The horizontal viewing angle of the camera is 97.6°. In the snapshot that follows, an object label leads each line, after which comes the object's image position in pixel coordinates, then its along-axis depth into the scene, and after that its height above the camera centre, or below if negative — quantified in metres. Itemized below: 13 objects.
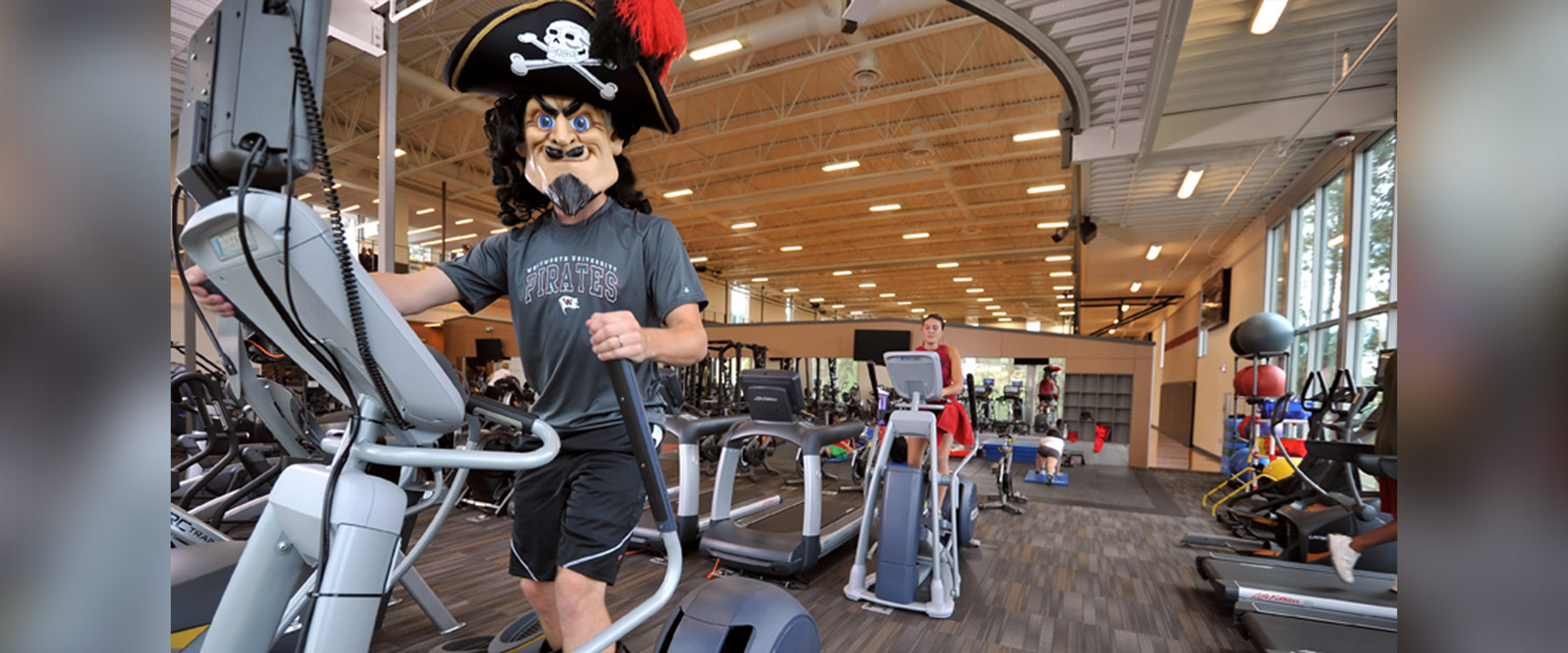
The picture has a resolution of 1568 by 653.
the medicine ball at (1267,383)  6.00 +0.05
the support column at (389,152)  4.20 +1.08
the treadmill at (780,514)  3.79 -1.03
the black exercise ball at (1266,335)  5.47 +0.43
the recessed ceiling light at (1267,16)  4.32 +2.40
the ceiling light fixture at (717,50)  7.01 +3.10
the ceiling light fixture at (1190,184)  7.36 +2.23
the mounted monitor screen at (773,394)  4.63 -0.28
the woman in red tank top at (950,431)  4.53 -0.43
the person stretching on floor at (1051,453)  7.58 -0.88
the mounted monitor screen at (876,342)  10.98 +0.32
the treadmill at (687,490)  4.14 -0.90
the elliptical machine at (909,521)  3.36 -0.79
